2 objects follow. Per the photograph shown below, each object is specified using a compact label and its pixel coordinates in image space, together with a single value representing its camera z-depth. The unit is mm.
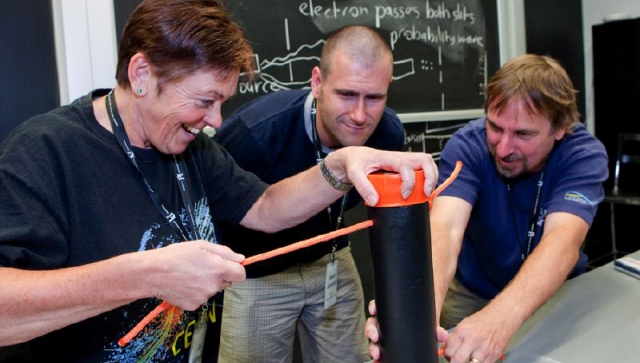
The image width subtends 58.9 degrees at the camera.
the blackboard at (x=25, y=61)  1871
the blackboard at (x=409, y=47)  2451
